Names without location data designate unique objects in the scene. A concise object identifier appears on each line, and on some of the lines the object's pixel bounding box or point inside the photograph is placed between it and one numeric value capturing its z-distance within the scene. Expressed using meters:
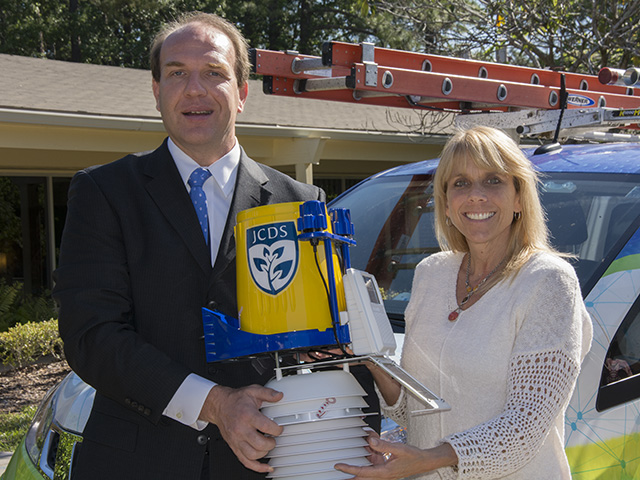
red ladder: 3.44
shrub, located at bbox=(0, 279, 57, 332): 9.96
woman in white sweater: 1.88
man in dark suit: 1.88
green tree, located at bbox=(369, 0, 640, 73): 10.89
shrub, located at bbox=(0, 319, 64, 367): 8.30
